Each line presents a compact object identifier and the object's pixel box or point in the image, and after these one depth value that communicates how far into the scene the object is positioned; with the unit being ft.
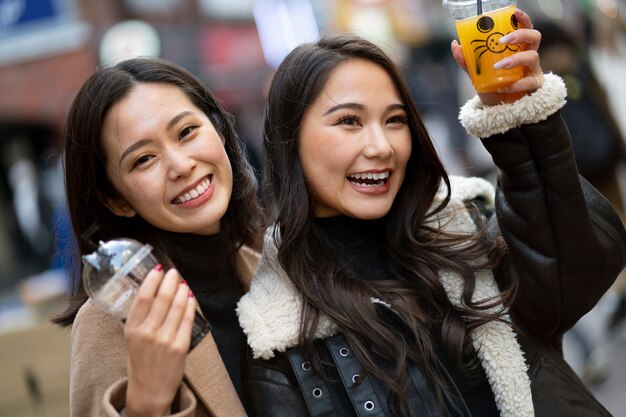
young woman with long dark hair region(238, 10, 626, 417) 7.50
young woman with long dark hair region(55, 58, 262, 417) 7.63
